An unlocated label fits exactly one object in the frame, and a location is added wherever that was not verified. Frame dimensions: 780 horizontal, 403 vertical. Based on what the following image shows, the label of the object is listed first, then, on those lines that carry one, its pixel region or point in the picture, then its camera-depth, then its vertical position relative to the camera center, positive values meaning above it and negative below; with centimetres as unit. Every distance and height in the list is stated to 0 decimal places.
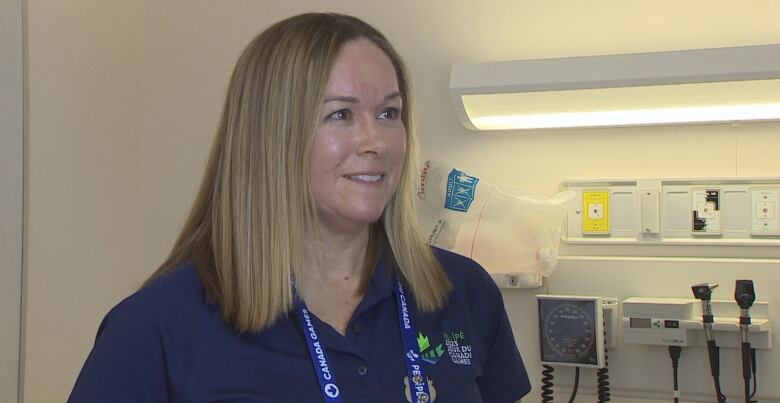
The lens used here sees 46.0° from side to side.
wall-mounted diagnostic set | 207 -27
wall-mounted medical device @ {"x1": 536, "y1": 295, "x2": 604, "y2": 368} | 219 -30
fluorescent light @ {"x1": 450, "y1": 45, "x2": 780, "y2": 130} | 195 +26
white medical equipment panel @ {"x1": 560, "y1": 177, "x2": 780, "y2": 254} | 213 -1
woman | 136 -11
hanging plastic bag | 223 -4
